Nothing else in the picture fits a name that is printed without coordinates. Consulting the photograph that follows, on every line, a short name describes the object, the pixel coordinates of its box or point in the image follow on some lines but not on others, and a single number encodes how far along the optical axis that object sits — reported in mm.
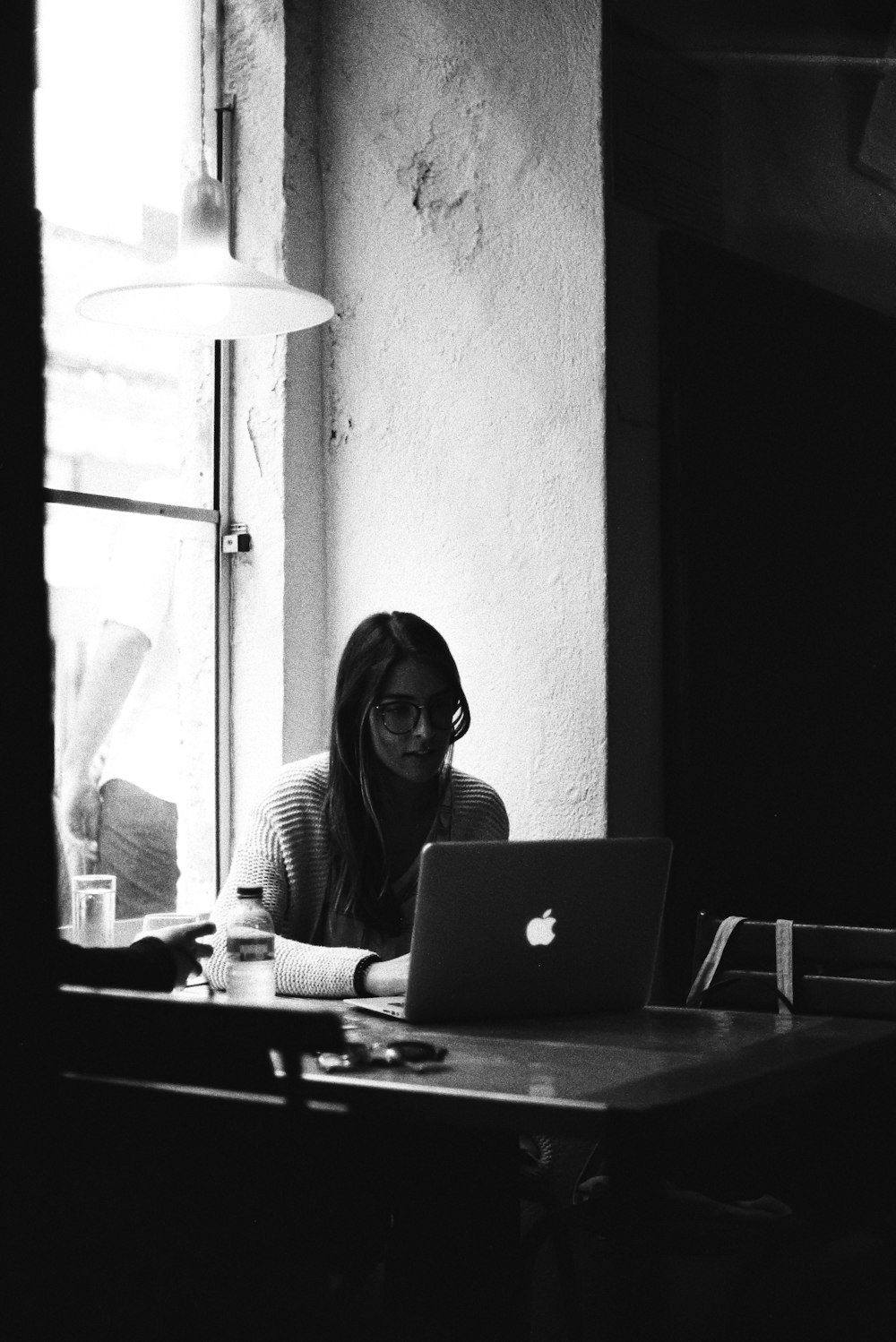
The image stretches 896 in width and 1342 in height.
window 3395
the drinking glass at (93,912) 3178
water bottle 2451
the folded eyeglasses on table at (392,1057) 1907
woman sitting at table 2850
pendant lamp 2736
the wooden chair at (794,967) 2492
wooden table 1660
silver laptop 2191
